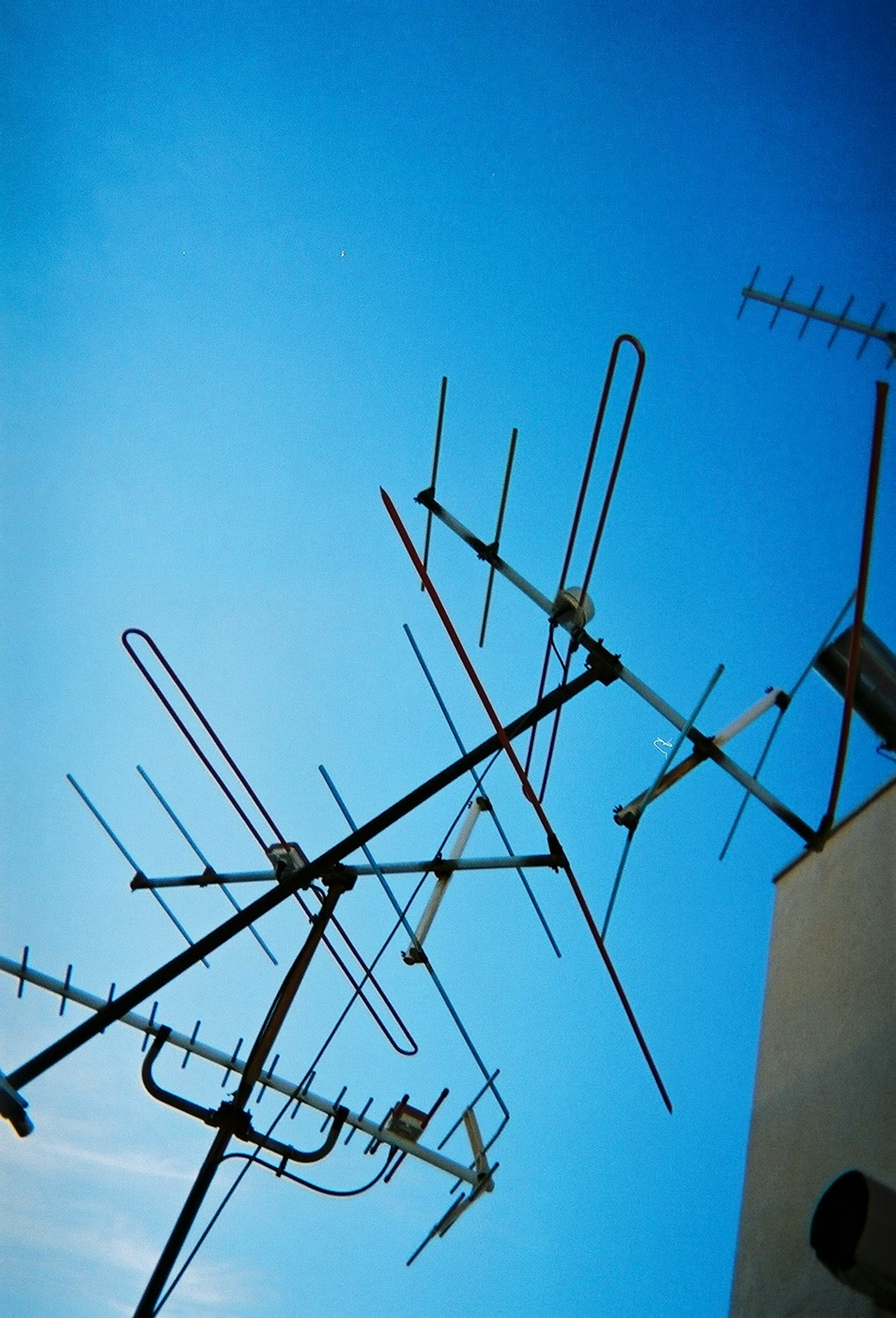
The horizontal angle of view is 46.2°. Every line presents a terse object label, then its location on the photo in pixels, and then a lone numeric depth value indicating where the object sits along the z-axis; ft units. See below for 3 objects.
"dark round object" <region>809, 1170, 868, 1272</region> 8.64
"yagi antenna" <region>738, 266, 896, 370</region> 21.27
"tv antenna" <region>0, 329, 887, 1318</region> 9.40
